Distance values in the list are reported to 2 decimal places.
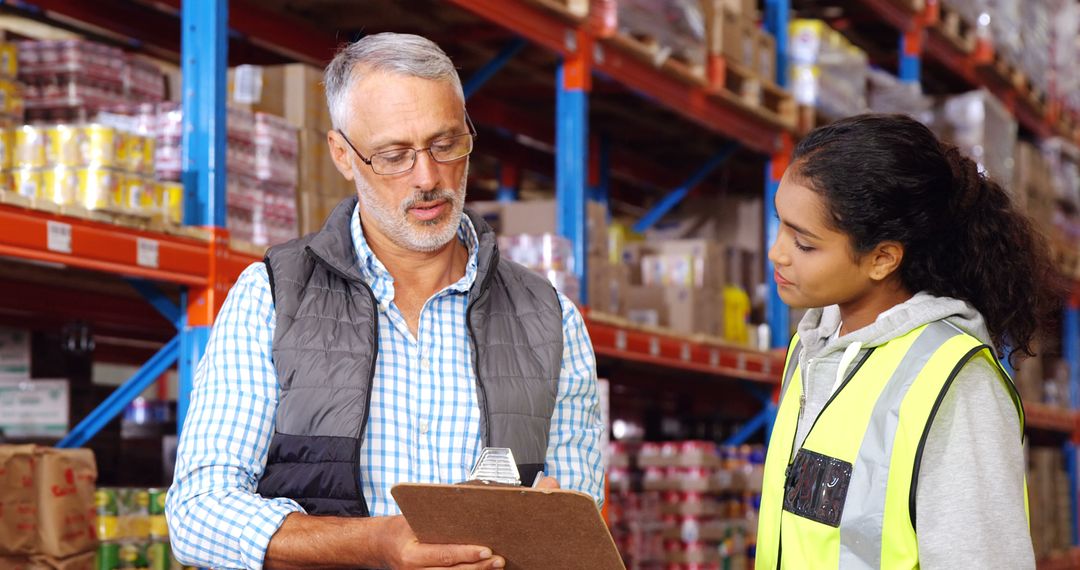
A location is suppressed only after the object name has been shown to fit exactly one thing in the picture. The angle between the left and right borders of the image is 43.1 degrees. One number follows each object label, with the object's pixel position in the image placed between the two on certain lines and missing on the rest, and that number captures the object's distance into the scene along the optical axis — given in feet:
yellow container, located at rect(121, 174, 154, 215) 12.65
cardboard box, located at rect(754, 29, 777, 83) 24.91
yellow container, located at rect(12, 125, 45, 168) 12.75
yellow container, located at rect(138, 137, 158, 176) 12.91
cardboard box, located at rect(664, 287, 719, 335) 23.27
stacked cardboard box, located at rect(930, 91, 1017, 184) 30.01
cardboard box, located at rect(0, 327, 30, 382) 16.44
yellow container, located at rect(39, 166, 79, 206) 12.51
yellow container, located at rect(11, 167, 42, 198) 12.68
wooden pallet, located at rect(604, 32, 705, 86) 20.44
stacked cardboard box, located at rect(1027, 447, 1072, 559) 34.50
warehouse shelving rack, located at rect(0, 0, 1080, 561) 12.61
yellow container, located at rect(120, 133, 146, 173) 12.76
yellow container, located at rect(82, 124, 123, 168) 12.53
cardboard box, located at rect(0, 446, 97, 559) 12.11
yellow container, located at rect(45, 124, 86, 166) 12.61
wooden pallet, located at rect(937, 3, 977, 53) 31.89
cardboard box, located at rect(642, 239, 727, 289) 23.67
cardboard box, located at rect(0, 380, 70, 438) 15.92
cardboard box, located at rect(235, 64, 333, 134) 15.60
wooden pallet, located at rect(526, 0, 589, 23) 18.81
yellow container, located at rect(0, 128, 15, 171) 12.79
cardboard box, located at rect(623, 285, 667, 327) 23.22
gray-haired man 7.23
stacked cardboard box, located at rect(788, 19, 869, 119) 26.04
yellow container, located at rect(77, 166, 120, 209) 12.34
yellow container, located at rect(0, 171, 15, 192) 12.71
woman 6.67
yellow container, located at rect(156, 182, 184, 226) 13.00
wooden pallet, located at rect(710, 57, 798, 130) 23.33
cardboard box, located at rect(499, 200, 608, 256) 20.42
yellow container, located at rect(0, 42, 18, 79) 13.33
